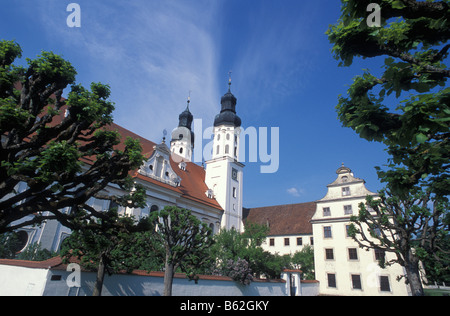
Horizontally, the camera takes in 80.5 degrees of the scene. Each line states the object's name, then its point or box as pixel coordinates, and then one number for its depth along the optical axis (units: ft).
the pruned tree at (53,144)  23.15
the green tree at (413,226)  53.16
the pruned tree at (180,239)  46.88
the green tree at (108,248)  30.40
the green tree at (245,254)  69.77
